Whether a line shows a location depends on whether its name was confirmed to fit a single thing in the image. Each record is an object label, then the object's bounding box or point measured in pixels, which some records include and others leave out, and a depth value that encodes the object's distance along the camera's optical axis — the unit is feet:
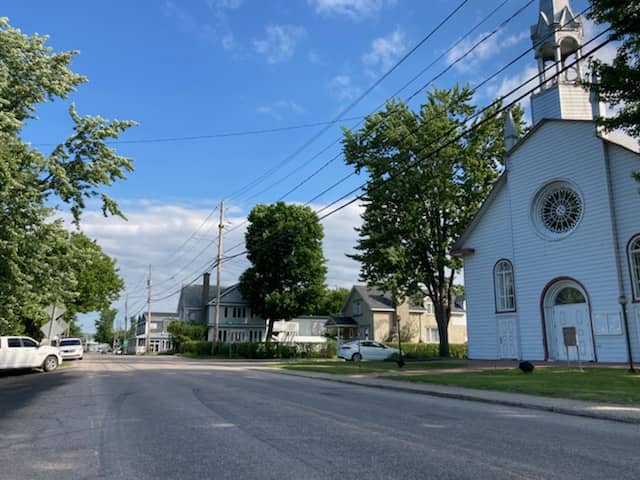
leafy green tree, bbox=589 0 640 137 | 44.09
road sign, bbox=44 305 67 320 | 83.59
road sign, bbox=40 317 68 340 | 90.33
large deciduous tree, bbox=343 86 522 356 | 103.81
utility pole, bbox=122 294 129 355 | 287.36
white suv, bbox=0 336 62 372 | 75.00
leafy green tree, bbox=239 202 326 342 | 180.86
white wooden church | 69.15
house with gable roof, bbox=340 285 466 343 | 182.09
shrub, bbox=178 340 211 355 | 169.30
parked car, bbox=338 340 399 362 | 117.91
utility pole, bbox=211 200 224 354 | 145.48
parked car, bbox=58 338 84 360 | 121.60
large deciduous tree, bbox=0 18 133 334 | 53.11
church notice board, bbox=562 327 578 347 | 65.21
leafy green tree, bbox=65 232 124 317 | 167.73
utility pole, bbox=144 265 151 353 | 217.15
